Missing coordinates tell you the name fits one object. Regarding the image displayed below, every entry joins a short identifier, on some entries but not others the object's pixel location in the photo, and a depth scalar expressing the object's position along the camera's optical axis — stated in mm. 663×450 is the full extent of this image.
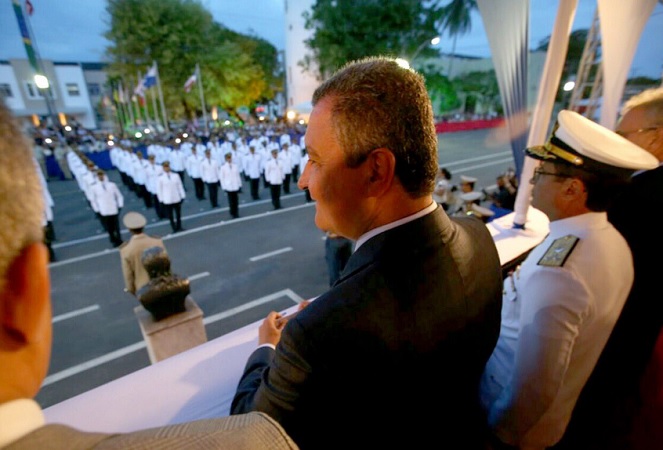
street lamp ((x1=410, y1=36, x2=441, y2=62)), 28336
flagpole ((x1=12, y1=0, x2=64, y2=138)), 15225
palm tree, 36775
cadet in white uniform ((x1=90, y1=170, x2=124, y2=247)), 7766
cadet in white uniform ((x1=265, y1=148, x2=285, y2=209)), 10836
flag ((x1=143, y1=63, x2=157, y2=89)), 17234
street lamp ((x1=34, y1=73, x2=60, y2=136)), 14977
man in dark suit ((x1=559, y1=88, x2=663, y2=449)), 1989
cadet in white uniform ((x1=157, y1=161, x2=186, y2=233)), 8688
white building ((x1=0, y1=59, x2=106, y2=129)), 35344
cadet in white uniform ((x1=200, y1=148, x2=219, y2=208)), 10922
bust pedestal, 2619
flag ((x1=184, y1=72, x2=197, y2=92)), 19266
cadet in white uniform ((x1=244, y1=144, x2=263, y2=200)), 12562
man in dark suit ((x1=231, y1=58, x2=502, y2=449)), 866
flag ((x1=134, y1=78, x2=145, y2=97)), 17906
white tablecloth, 1419
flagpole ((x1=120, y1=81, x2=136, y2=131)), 24386
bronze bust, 2486
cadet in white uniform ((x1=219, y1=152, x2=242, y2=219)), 10062
